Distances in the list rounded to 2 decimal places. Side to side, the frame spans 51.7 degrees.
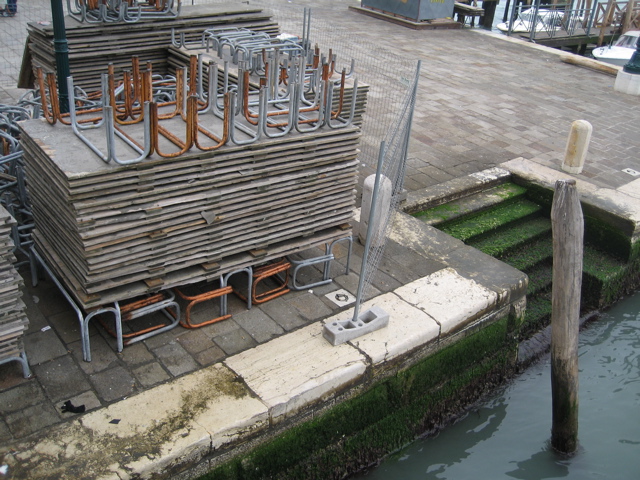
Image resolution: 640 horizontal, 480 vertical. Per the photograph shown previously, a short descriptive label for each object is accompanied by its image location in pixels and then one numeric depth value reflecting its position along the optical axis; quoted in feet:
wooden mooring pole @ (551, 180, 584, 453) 18.19
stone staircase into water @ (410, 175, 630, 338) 25.57
